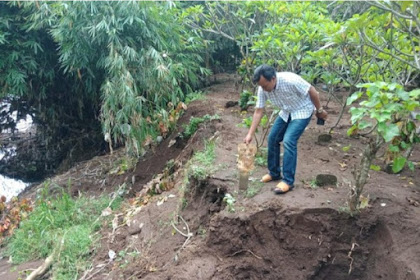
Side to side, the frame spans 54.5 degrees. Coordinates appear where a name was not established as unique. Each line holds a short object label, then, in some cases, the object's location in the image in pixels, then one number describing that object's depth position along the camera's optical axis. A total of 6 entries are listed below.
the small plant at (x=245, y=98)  7.10
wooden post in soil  3.96
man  3.84
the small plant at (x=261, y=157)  4.91
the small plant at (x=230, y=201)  3.90
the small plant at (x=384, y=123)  2.94
